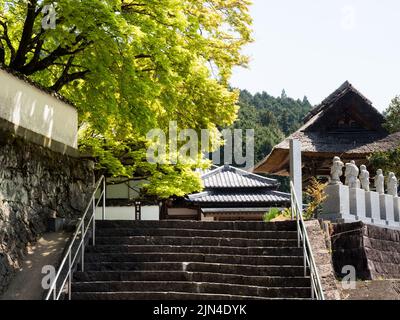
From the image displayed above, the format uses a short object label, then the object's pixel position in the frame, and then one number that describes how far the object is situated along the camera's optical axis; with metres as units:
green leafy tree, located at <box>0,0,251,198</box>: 13.72
